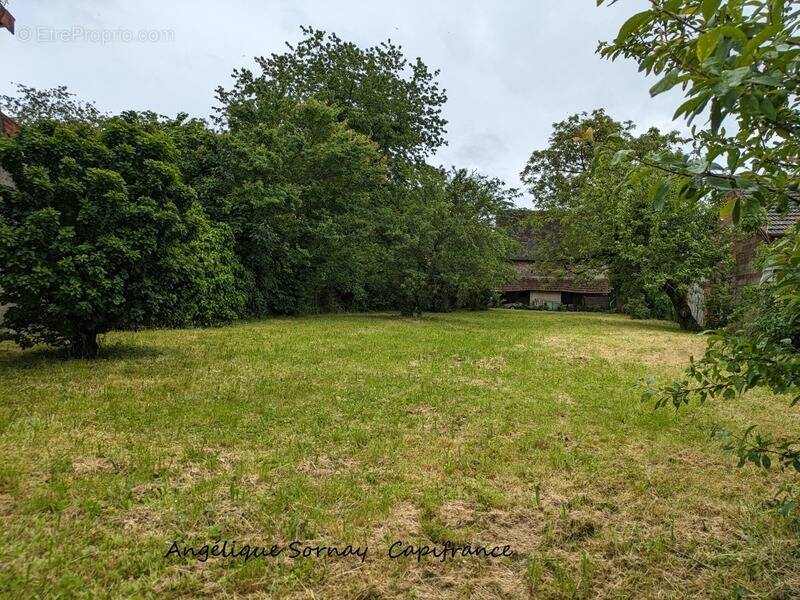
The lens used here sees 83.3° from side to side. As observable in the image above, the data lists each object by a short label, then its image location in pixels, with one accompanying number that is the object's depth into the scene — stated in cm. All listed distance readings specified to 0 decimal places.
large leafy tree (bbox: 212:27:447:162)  2092
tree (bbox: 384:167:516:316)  1669
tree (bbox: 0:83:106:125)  2698
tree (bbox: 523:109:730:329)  1415
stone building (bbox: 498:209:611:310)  3553
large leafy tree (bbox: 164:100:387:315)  1449
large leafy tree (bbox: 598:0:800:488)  105
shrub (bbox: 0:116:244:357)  603
